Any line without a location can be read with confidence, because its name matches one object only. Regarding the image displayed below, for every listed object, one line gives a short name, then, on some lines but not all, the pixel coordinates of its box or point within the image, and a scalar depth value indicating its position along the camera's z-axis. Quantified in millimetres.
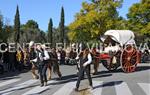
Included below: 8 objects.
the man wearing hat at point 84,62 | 6923
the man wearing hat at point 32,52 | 8299
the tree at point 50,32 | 41661
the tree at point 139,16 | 28995
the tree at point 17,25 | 34282
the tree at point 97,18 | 21651
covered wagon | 10552
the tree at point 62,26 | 38159
